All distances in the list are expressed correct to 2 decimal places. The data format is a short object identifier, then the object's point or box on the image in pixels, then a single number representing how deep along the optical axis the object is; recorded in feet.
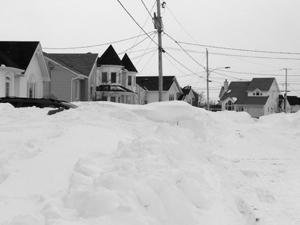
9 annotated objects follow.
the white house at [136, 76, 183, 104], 224.12
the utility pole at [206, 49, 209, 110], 179.63
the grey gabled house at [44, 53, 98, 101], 133.69
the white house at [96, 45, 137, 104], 158.90
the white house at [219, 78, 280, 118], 276.68
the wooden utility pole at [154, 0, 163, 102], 88.09
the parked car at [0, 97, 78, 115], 55.42
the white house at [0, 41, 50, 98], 87.04
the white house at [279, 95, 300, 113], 368.52
